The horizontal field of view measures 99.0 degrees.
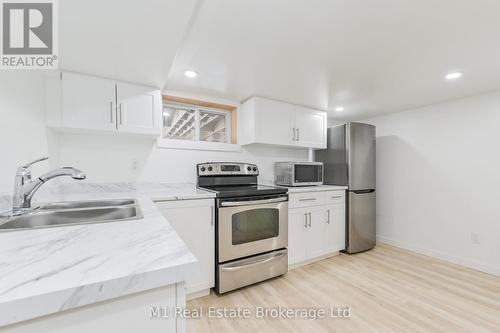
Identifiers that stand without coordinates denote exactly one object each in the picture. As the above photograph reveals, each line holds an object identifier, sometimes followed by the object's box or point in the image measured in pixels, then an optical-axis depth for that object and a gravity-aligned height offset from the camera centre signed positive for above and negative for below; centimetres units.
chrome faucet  115 -9
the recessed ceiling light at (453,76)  202 +87
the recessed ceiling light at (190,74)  198 +88
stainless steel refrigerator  295 -12
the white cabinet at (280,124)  261 +55
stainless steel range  197 -63
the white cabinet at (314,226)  251 -77
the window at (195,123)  257 +55
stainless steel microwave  277 -10
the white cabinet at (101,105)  169 +53
